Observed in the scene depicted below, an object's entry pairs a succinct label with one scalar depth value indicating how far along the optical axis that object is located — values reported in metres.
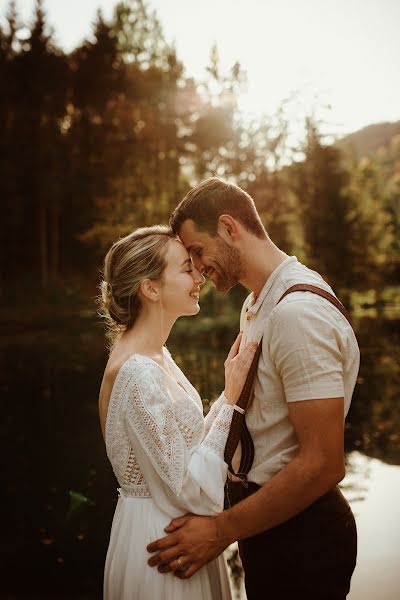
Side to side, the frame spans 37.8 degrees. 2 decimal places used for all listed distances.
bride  2.57
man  2.28
